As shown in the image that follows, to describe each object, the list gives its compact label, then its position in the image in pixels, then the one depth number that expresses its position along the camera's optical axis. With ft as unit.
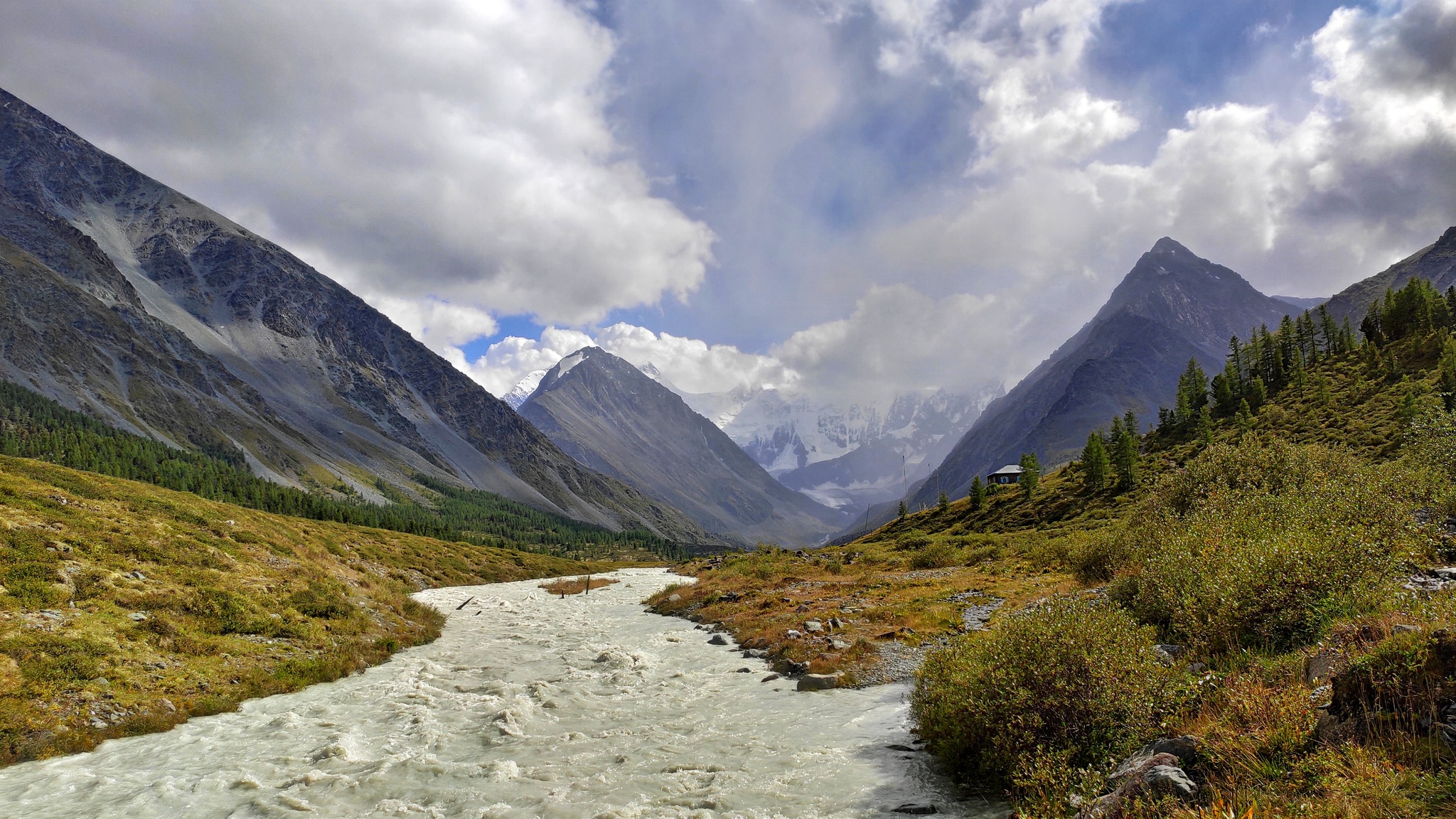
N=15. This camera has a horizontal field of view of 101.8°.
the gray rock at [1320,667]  37.70
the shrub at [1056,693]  40.09
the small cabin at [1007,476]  533.55
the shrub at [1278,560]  45.83
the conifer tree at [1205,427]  334.03
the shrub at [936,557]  223.51
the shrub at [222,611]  86.79
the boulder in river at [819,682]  79.61
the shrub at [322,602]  105.70
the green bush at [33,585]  71.61
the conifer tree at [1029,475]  382.22
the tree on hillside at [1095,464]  330.75
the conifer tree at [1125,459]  319.06
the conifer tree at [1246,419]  325.21
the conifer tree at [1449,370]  232.65
